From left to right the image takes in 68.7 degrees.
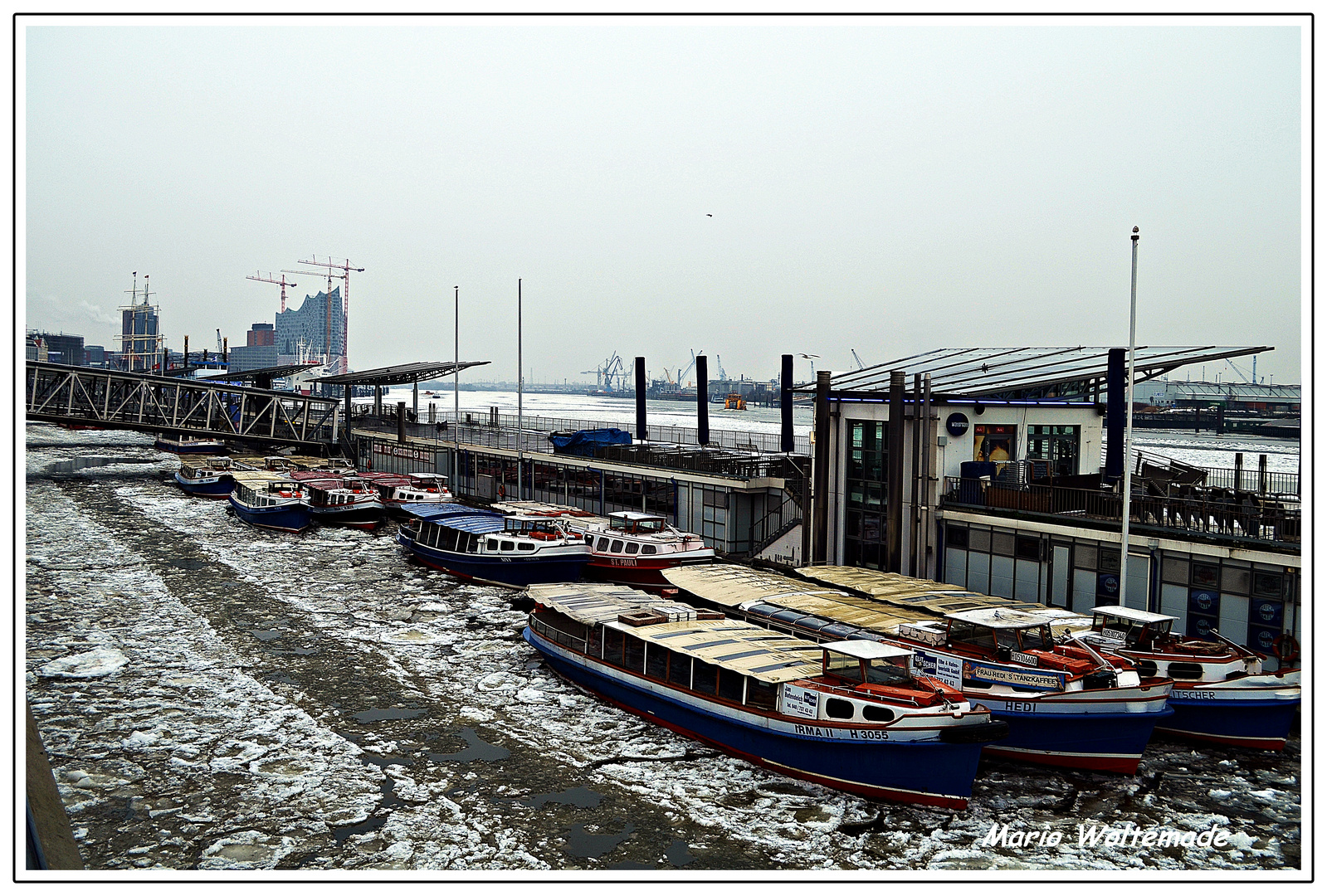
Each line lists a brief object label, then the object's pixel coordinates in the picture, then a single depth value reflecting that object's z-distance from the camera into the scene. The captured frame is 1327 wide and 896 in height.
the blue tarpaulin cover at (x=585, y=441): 57.47
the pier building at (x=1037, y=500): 25.42
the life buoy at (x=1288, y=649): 23.50
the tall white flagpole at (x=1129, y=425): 25.17
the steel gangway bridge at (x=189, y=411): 80.81
